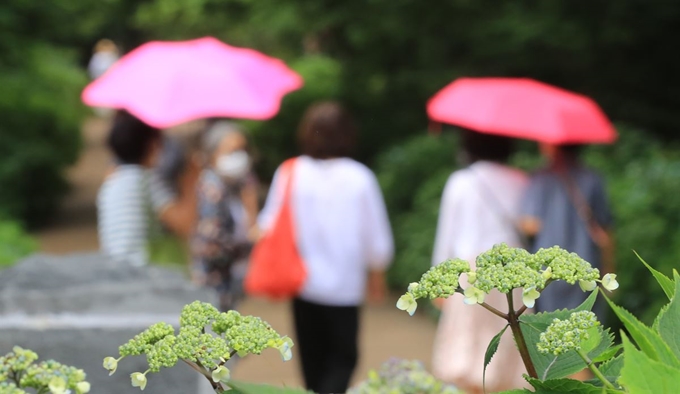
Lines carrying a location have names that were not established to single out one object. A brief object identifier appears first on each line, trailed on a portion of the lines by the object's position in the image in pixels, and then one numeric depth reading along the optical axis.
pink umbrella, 10.57
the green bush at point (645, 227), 12.67
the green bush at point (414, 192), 17.55
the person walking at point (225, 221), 10.80
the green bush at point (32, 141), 23.98
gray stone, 5.56
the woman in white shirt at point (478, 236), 9.27
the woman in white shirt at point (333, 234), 9.75
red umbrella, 9.55
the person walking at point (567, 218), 9.18
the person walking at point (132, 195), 10.35
